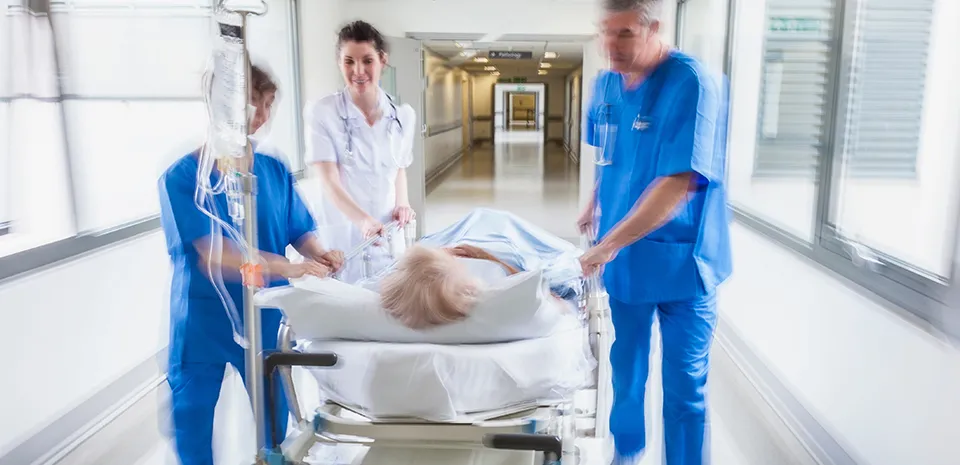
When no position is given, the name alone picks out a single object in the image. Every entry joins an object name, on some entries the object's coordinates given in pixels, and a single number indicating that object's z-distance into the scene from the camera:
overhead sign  8.80
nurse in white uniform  2.33
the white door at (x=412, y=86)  5.10
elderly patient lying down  1.34
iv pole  1.22
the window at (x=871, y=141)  1.77
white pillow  1.32
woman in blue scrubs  1.46
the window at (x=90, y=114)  2.09
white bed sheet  1.23
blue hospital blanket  2.24
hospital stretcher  1.23
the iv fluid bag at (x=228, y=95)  1.20
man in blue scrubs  1.66
